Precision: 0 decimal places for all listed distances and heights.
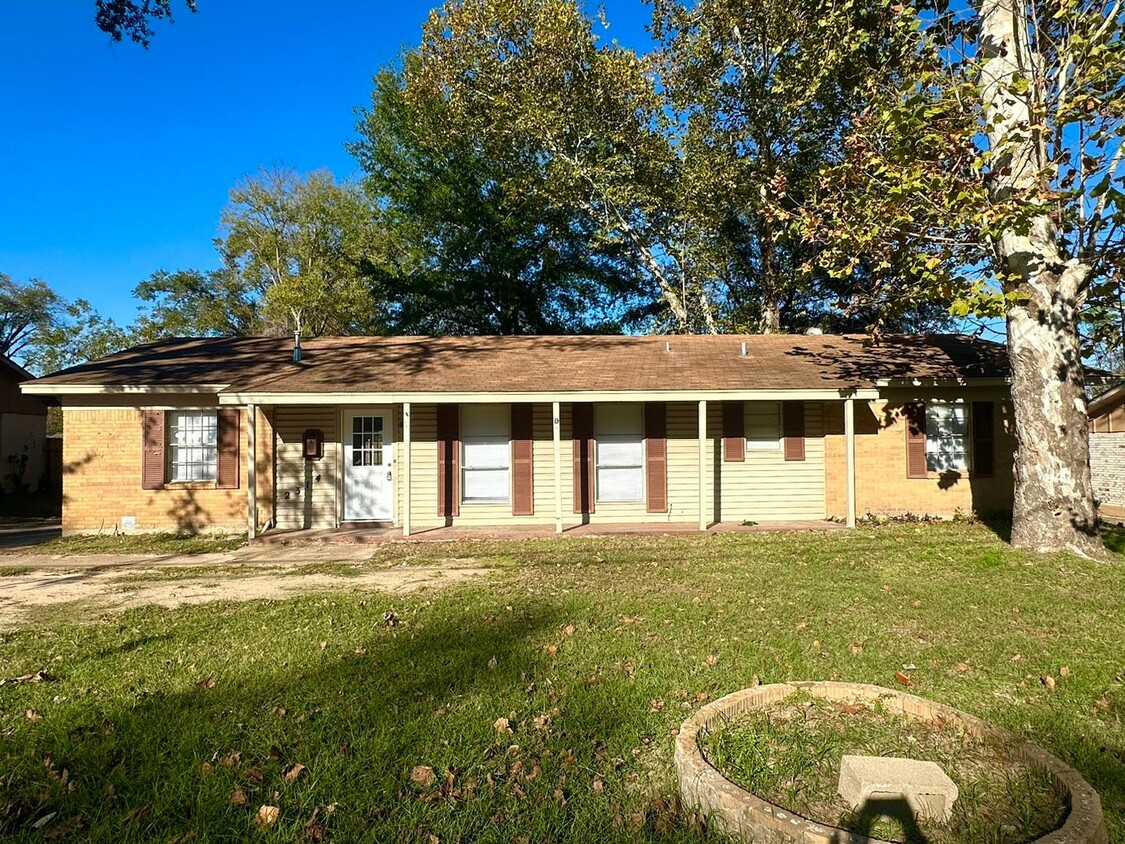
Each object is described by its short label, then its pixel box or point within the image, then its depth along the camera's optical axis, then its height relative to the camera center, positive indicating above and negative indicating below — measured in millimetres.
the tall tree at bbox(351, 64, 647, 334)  23109 +7203
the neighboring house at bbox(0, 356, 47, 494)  17750 +323
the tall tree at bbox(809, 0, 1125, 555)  7781 +2888
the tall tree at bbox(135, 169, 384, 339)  28141 +8677
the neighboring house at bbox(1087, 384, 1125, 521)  15609 -301
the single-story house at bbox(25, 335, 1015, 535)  11586 -110
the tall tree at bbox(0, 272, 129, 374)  41375 +7401
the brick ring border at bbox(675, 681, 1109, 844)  2365 -1404
